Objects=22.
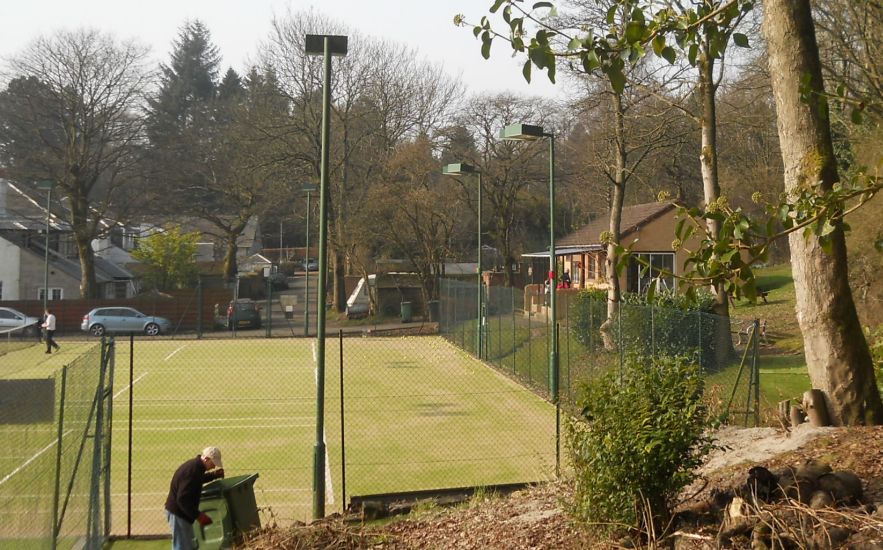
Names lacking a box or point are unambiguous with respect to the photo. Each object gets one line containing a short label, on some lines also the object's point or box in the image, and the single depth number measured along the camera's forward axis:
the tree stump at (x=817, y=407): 9.68
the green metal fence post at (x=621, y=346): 16.85
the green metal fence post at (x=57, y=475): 8.27
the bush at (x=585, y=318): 23.41
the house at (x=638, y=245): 41.56
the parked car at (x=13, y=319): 42.86
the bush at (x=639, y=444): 6.89
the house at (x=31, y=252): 54.31
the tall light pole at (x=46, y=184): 37.78
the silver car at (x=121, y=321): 45.41
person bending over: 9.02
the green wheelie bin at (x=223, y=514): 9.52
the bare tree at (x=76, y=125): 50.72
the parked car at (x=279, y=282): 69.34
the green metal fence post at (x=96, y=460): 10.06
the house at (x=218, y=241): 66.66
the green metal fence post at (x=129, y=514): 11.00
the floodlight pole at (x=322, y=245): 11.73
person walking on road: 32.56
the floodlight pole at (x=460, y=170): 28.25
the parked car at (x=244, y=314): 47.67
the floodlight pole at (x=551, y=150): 20.61
